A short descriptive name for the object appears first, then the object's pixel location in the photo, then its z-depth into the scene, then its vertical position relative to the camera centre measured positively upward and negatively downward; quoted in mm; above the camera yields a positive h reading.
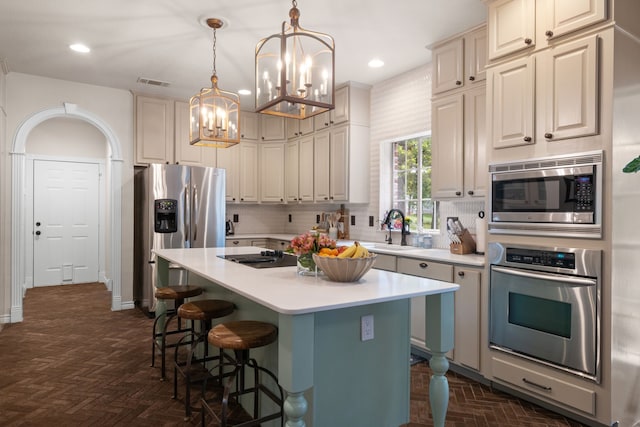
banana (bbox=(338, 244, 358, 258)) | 2088 -208
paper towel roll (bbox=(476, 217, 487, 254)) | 3334 -182
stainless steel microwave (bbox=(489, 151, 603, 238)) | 2322 +100
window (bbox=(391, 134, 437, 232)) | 4352 +338
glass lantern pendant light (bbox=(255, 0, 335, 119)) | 2031 +713
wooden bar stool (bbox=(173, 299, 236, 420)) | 2467 -642
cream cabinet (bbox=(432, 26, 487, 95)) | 3293 +1255
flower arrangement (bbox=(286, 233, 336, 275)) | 2195 -176
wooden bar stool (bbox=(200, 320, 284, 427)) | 1968 -632
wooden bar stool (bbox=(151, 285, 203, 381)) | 3025 -613
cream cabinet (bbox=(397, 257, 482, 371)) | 2980 -688
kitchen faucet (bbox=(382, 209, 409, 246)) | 4266 -124
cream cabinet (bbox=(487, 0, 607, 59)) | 2352 +1177
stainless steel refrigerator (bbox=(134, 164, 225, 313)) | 4797 -26
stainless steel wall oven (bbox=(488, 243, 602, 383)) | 2326 -563
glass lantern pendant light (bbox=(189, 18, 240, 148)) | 3141 +735
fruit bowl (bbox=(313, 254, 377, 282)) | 2031 -272
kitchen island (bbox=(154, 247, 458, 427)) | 1585 -604
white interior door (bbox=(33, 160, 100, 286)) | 6586 -191
